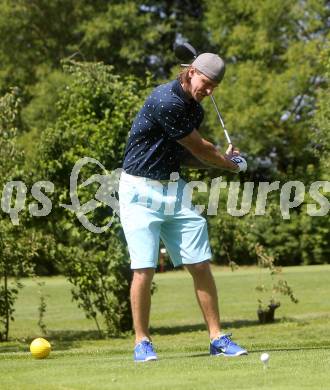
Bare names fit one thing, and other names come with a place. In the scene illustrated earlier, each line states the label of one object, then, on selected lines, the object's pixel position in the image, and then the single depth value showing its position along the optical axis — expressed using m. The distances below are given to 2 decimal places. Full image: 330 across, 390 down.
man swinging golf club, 13.86
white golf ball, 11.79
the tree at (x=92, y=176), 29.42
